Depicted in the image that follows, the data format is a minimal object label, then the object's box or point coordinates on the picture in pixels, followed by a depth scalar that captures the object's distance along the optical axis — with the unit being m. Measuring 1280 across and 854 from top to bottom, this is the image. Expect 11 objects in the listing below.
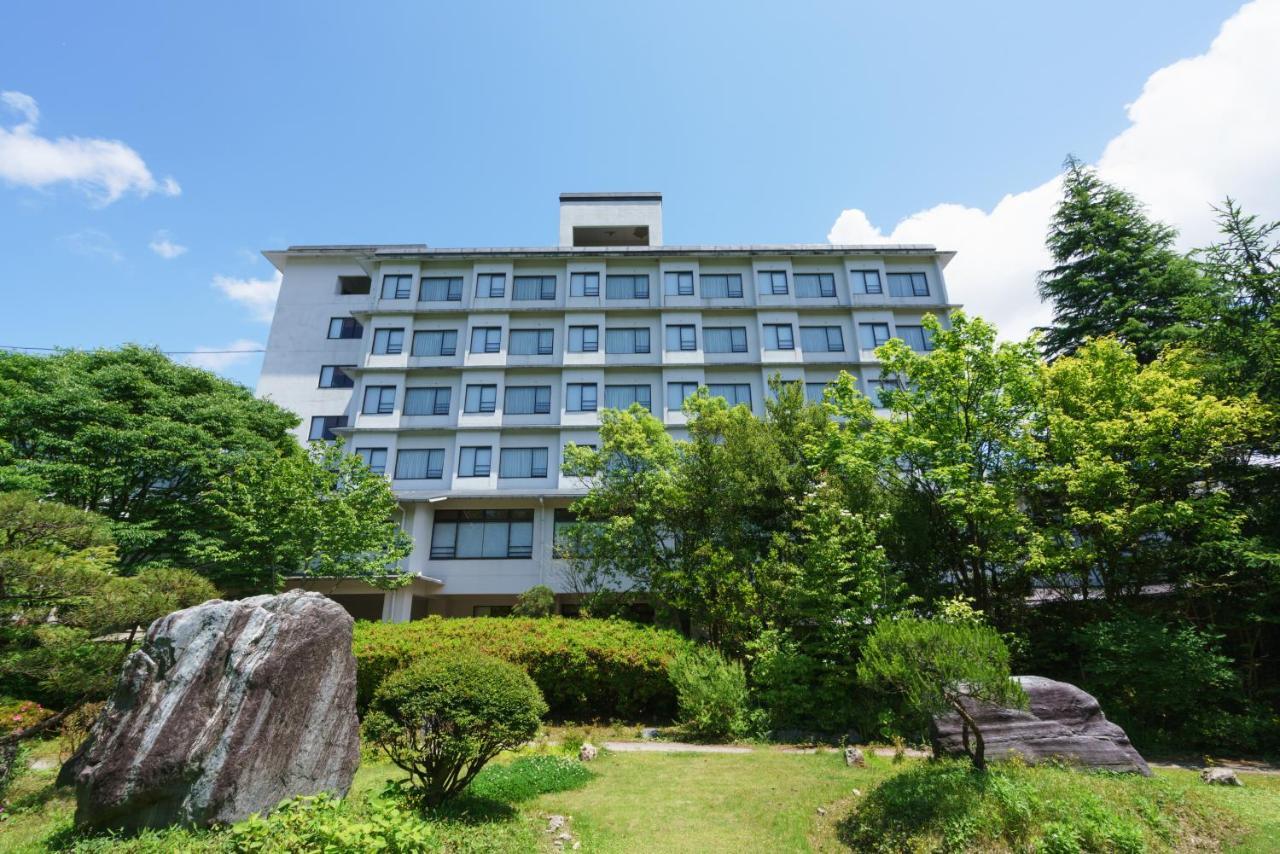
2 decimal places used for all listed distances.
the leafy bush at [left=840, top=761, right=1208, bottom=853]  6.46
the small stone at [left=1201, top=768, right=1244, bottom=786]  9.44
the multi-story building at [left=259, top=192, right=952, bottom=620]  26.12
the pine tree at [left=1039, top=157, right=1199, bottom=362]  19.86
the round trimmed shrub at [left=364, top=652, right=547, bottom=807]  7.27
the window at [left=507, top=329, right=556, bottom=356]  28.62
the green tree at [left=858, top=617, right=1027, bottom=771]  7.61
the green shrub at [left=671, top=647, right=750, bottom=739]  12.89
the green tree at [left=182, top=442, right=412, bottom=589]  18.41
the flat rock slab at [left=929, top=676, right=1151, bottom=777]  9.12
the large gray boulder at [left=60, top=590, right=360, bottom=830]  6.41
